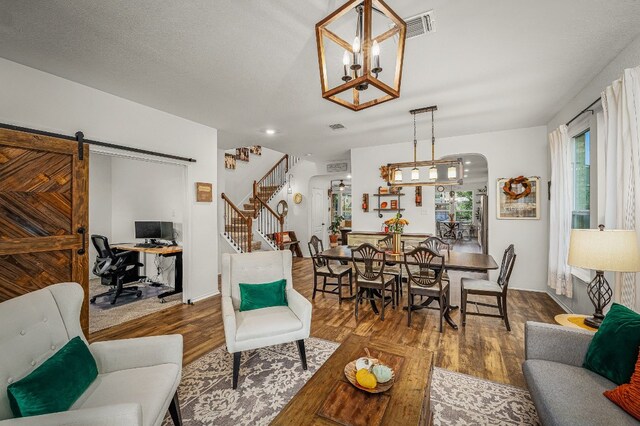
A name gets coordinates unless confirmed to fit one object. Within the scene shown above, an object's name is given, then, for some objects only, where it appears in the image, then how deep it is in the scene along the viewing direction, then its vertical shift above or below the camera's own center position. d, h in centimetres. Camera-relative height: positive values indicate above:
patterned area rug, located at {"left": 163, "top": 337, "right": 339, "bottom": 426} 196 -142
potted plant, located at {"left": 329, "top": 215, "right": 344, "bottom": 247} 914 -64
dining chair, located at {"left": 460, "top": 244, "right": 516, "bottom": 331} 327 -92
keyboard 509 -60
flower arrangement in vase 416 -30
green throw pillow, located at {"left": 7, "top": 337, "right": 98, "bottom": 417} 119 -81
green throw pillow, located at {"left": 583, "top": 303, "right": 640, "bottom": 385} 154 -79
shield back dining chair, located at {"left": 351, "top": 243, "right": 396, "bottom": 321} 368 -88
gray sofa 134 -98
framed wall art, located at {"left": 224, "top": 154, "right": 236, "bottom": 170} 795 +154
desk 460 -69
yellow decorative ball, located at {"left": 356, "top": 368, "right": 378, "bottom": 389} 149 -90
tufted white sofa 117 -84
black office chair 437 -86
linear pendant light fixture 397 +63
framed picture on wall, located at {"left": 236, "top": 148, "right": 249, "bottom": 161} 841 +184
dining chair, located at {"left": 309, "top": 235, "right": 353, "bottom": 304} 431 -92
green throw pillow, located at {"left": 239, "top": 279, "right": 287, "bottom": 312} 277 -84
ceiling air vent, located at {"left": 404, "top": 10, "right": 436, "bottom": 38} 201 +144
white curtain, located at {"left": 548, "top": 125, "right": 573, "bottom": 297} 376 +4
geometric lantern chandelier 140 +93
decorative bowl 150 -94
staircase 675 -7
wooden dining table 333 -63
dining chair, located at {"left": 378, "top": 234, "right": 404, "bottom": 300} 415 -90
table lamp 194 -29
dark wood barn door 255 +1
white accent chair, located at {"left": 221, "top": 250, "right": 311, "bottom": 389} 228 -94
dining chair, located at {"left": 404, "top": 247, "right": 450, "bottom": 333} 330 -85
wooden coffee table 131 -98
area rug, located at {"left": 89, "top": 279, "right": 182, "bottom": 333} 367 -143
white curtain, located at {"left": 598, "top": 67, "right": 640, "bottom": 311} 220 +44
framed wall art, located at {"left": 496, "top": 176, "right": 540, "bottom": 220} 489 +27
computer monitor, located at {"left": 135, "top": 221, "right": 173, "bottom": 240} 534 -32
